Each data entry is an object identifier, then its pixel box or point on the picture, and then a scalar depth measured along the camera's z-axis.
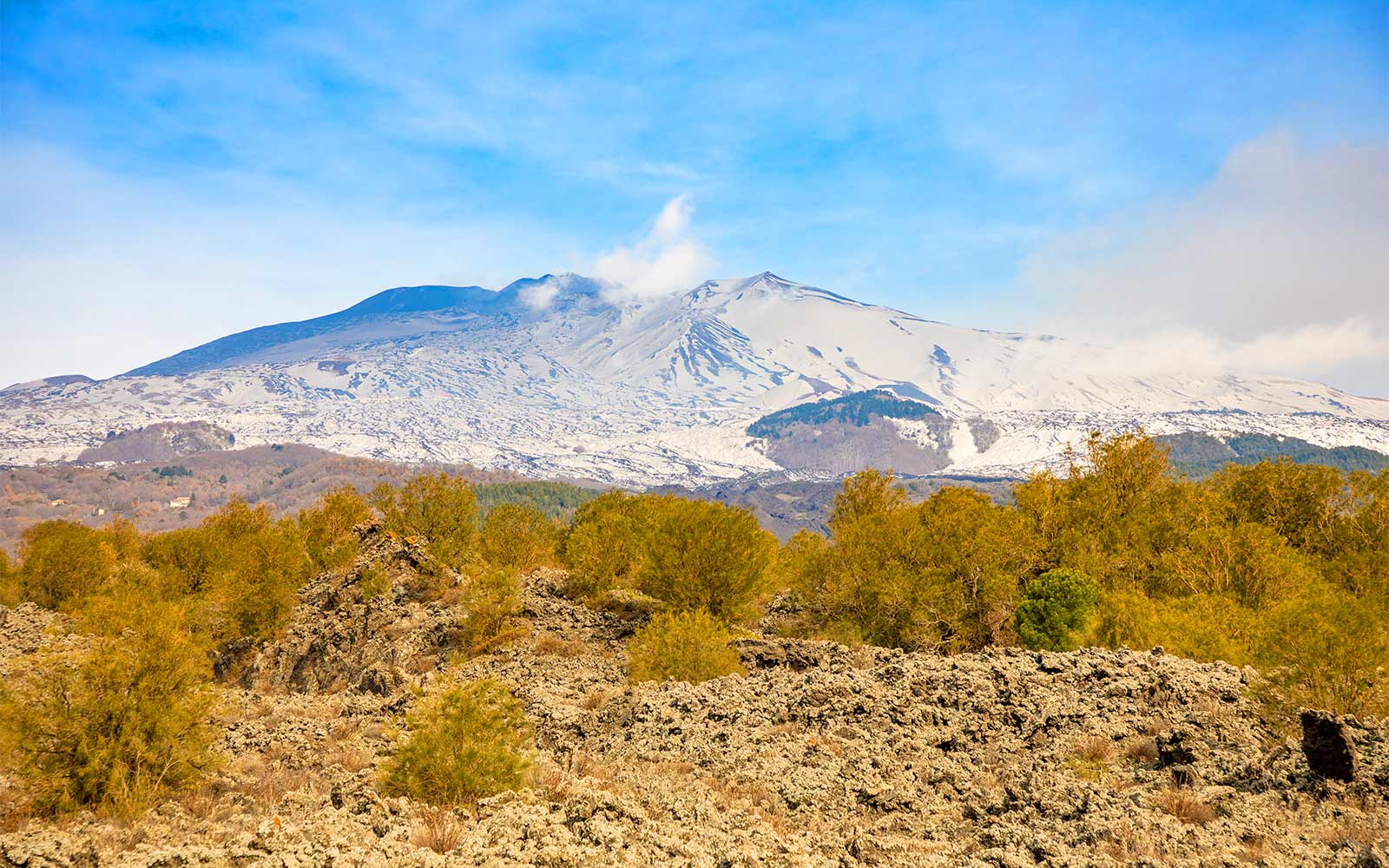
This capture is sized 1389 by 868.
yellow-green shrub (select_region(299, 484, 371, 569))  46.92
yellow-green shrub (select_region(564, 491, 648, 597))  39.28
